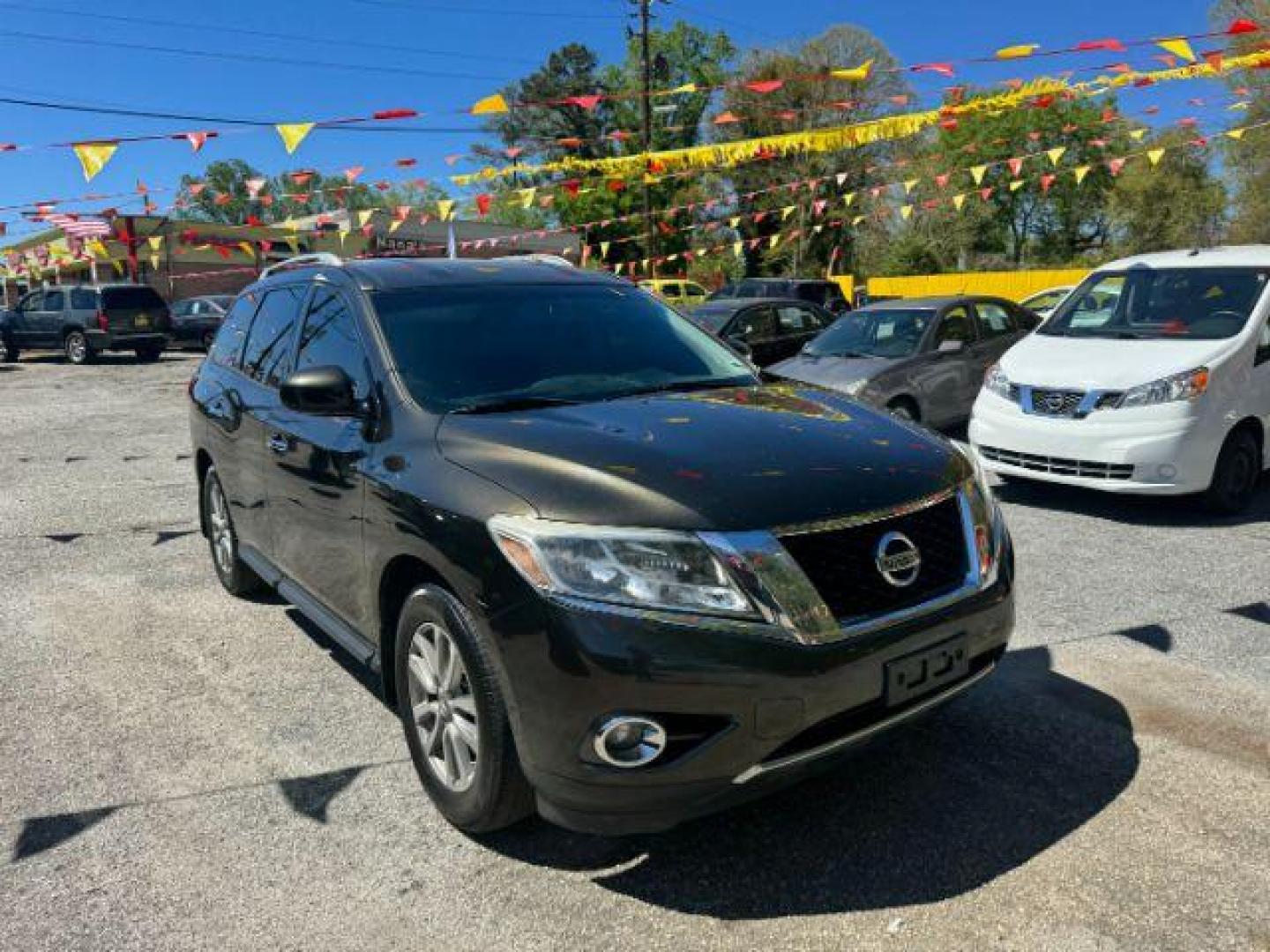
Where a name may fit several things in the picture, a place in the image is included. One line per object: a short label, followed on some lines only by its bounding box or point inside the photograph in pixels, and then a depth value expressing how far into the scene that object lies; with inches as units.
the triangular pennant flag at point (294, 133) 485.1
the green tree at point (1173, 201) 1697.8
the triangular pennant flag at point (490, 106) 523.2
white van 252.1
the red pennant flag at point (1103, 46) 432.8
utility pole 1075.3
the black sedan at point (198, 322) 1101.1
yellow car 1075.9
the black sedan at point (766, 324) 507.8
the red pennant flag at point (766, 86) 526.5
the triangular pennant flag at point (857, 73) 514.9
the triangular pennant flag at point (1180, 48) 428.8
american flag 1048.1
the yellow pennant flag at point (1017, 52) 430.3
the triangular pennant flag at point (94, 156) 469.4
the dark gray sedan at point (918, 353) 375.9
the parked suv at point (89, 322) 930.7
